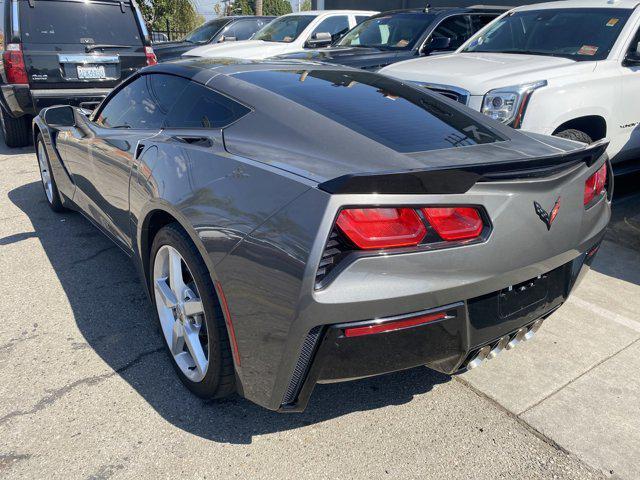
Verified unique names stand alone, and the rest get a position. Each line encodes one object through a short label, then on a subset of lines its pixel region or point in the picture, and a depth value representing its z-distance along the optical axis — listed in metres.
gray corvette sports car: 1.78
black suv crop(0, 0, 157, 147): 6.66
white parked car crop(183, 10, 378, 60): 9.48
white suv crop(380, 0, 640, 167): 4.43
